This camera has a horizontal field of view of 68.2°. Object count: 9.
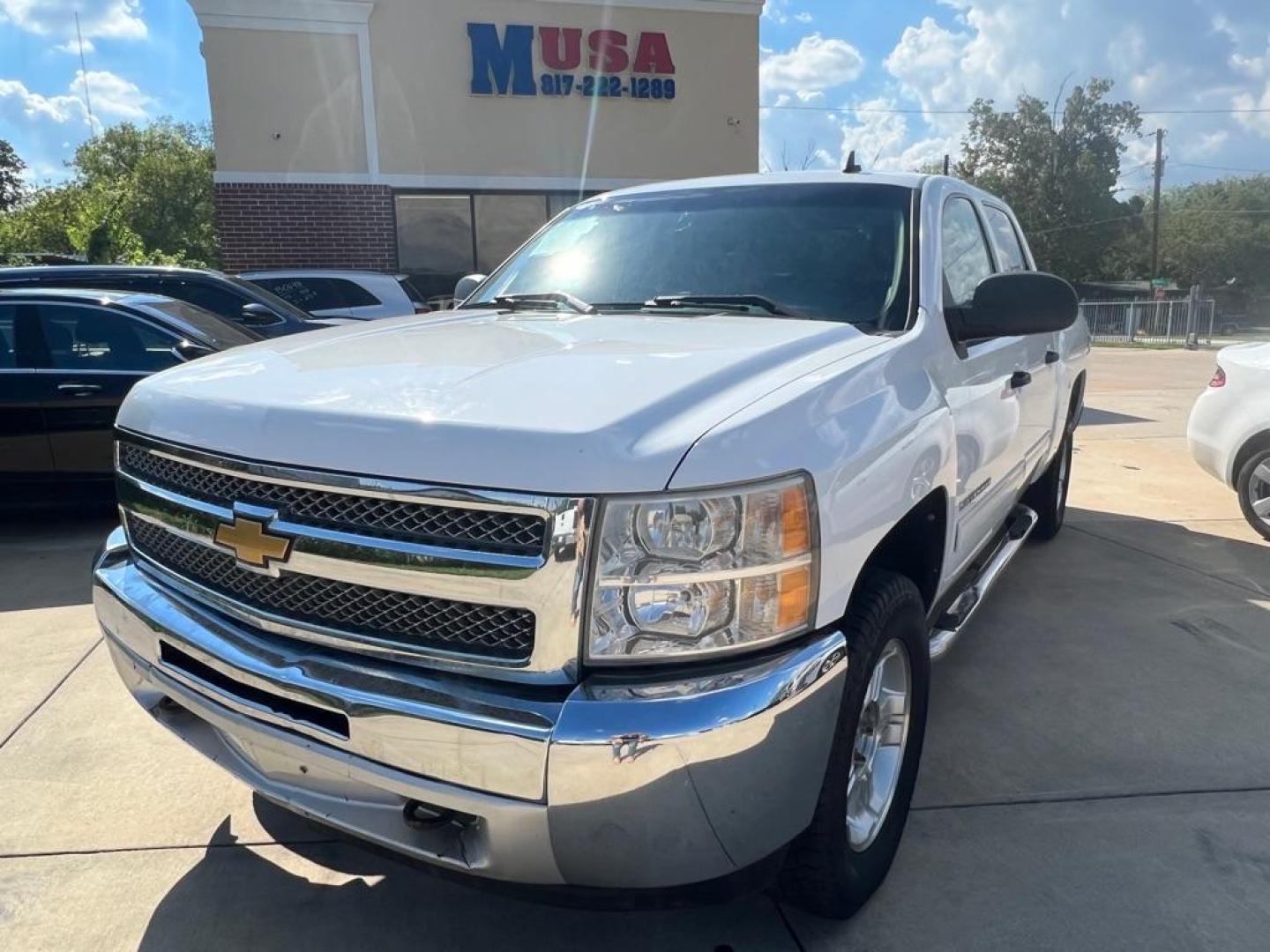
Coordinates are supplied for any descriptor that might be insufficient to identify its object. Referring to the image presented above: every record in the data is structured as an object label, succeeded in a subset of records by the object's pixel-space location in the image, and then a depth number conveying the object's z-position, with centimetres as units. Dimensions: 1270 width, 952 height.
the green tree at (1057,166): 5722
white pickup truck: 172
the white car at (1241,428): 569
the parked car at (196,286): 757
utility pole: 4688
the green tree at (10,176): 6141
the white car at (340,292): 1005
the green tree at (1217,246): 6881
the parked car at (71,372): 600
